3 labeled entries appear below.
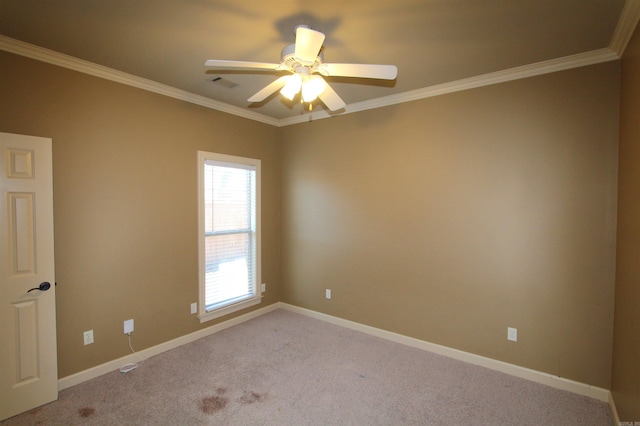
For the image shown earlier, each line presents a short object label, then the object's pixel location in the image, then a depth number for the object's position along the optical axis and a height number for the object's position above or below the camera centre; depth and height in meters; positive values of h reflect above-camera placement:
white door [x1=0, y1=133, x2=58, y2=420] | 2.27 -0.53
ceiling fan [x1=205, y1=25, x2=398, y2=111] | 1.70 +0.87
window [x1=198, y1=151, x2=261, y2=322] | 3.68 -0.32
